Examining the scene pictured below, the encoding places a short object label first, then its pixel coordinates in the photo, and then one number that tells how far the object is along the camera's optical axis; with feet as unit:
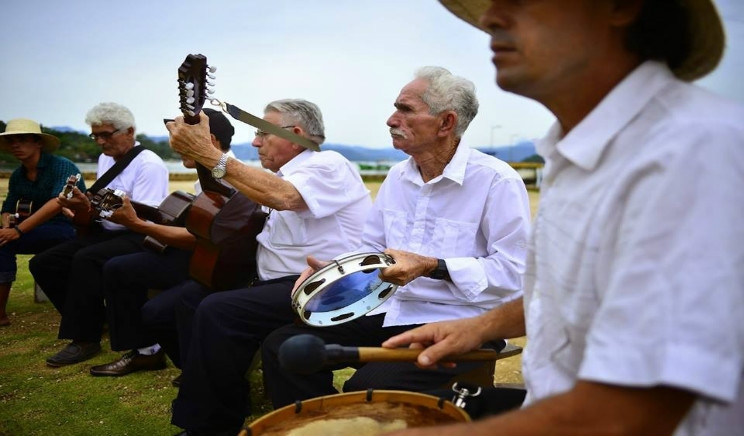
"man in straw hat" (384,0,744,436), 3.06
